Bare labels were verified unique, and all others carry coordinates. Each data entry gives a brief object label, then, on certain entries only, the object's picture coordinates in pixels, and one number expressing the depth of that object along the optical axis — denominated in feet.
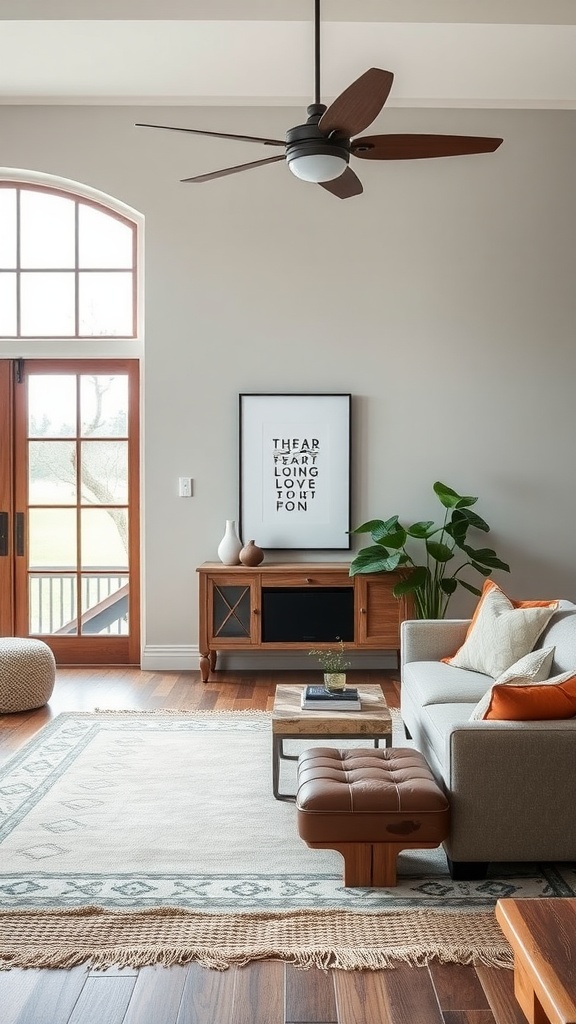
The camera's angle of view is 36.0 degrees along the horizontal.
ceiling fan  9.12
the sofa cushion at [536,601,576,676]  11.02
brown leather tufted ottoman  8.86
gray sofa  9.03
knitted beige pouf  15.78
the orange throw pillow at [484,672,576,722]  9.28
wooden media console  18.30
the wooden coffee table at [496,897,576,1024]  5.57
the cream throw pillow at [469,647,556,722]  10.29
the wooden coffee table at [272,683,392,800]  11.18
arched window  19.88
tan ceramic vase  18.45
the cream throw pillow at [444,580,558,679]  12.57
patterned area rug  7.95
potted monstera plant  17.87
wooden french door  19.88
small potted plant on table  12.32
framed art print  19.39
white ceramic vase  18.69
